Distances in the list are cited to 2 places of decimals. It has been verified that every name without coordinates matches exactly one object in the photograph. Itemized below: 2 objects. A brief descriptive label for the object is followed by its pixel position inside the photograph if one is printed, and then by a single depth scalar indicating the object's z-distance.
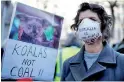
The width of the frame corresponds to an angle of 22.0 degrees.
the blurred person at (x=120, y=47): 3.57
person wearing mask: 1.98
